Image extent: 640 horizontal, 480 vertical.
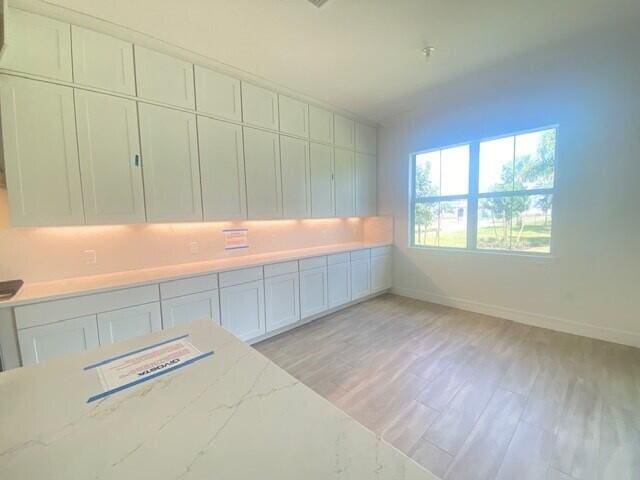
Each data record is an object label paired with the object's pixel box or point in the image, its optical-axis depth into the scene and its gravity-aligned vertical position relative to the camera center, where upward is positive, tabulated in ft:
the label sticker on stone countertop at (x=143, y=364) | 2.65 -1.52
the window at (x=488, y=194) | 10.37 +1.06
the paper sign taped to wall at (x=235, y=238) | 10.42 -0.57
